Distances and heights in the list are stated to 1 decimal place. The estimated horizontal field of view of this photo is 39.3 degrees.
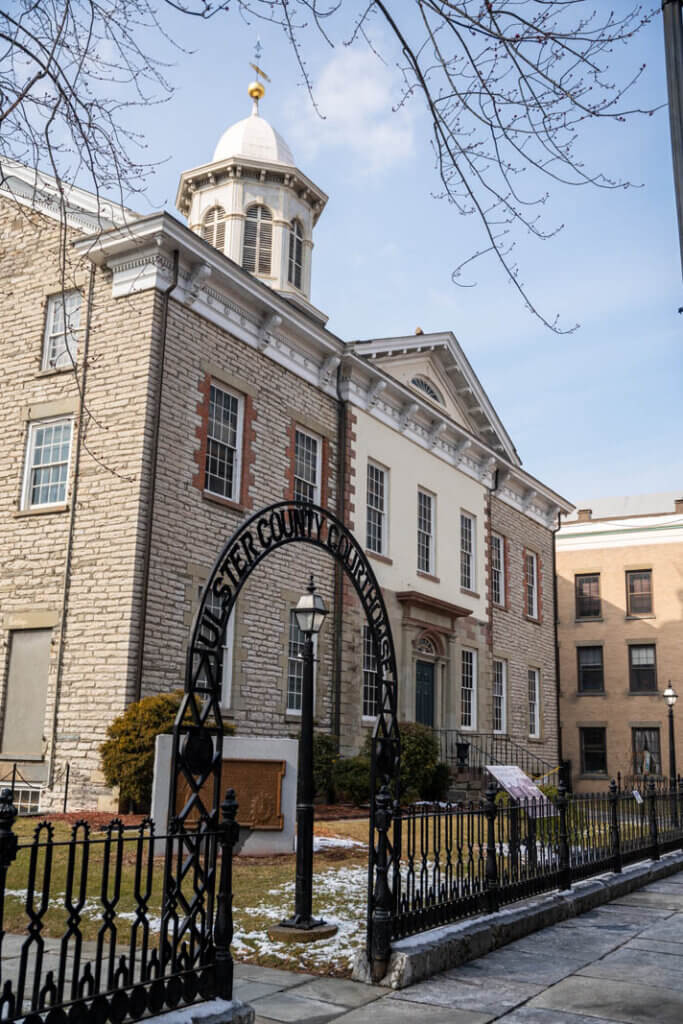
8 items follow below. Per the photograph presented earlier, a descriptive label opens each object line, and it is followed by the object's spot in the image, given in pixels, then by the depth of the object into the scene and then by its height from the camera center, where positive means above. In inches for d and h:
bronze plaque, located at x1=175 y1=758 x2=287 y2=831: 446.0 -22.8
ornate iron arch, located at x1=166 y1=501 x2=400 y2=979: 235.8 +0.3
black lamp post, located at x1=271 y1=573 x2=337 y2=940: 298.8 -20.3
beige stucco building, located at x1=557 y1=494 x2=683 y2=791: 1488.7 +173.2
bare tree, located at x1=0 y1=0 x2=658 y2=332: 206.5 +148.7
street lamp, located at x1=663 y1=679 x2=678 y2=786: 1087.2 +56.0
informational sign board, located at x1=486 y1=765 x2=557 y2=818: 510.6 -19.3
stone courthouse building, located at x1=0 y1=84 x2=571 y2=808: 617.9 +200.1
